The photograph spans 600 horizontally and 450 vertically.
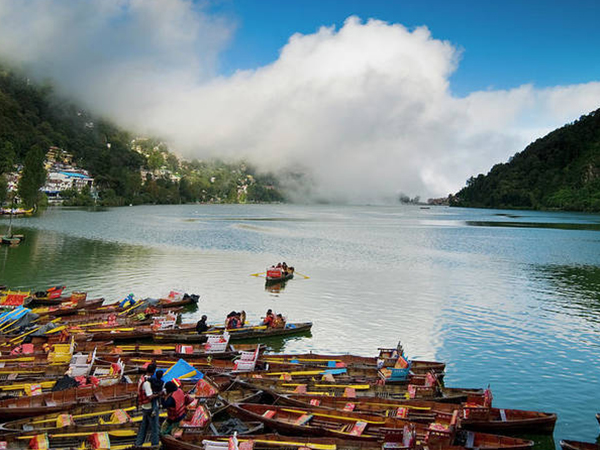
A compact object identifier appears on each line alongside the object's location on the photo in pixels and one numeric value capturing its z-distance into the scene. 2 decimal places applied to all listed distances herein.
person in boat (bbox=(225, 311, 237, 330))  24.80
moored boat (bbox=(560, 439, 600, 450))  12.91
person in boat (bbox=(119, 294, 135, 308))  27.95
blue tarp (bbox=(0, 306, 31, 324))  22.38
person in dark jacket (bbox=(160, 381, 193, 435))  12.53
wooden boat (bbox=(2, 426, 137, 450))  12.02
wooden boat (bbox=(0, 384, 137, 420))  13.87
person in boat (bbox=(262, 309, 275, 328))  25.70
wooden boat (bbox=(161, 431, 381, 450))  12.42
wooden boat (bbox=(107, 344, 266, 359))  19.94
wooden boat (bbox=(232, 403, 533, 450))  13.00
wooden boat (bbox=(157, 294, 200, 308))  29.91
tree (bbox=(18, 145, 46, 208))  96.31
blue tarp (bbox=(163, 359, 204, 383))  16.67
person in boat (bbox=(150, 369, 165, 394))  12.84
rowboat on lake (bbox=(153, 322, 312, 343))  23.38
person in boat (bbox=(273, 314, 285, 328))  25.74
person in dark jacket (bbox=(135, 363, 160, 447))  12.20
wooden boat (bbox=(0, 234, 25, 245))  54.03
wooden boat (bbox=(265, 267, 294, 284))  40.25
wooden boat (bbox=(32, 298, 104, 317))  26.56
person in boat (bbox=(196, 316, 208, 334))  24.05
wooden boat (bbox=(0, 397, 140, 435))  12.55
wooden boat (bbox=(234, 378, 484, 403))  16.27
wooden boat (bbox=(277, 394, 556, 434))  14.67
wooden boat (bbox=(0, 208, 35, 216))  98.60
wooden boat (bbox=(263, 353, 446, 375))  19.06
